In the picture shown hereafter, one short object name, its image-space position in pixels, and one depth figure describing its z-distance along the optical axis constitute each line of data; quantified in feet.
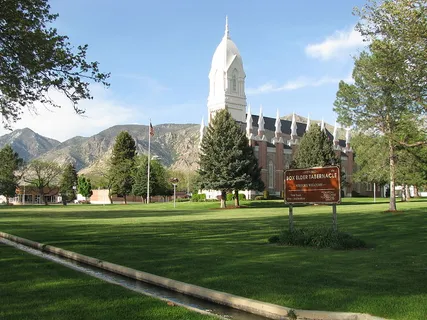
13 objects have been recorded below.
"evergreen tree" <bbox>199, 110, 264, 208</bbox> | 169.27
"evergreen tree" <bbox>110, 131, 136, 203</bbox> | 287.69
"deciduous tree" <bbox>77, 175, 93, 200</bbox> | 354.95
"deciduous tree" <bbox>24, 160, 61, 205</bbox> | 274.98
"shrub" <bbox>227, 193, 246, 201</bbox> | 224.10
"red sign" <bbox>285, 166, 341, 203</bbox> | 50.60
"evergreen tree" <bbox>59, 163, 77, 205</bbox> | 374.63
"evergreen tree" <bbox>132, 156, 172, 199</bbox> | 271.28
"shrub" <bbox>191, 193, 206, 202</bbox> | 247.70
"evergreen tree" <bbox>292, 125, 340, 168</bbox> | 204.44
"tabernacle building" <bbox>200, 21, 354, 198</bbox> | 295.07
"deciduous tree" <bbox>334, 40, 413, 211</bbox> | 89.66
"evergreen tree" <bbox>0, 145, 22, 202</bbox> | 282.15
